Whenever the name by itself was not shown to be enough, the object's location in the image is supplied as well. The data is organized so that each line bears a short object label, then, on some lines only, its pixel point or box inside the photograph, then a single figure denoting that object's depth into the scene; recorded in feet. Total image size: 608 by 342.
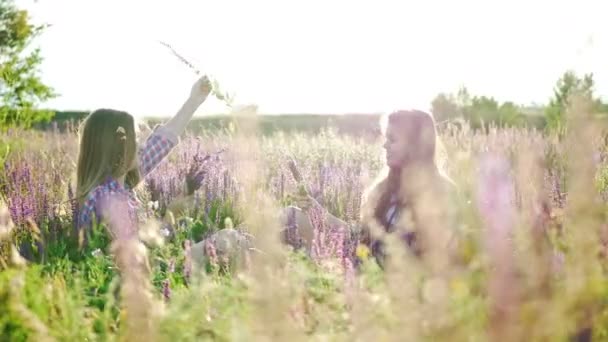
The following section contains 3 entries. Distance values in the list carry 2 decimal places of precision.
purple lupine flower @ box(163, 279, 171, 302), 9.24
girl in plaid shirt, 14.94
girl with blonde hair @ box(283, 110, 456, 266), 13.69
